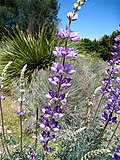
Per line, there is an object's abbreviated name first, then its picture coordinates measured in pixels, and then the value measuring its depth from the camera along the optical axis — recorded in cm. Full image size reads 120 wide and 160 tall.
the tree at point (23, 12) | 1559
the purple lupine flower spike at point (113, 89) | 45
